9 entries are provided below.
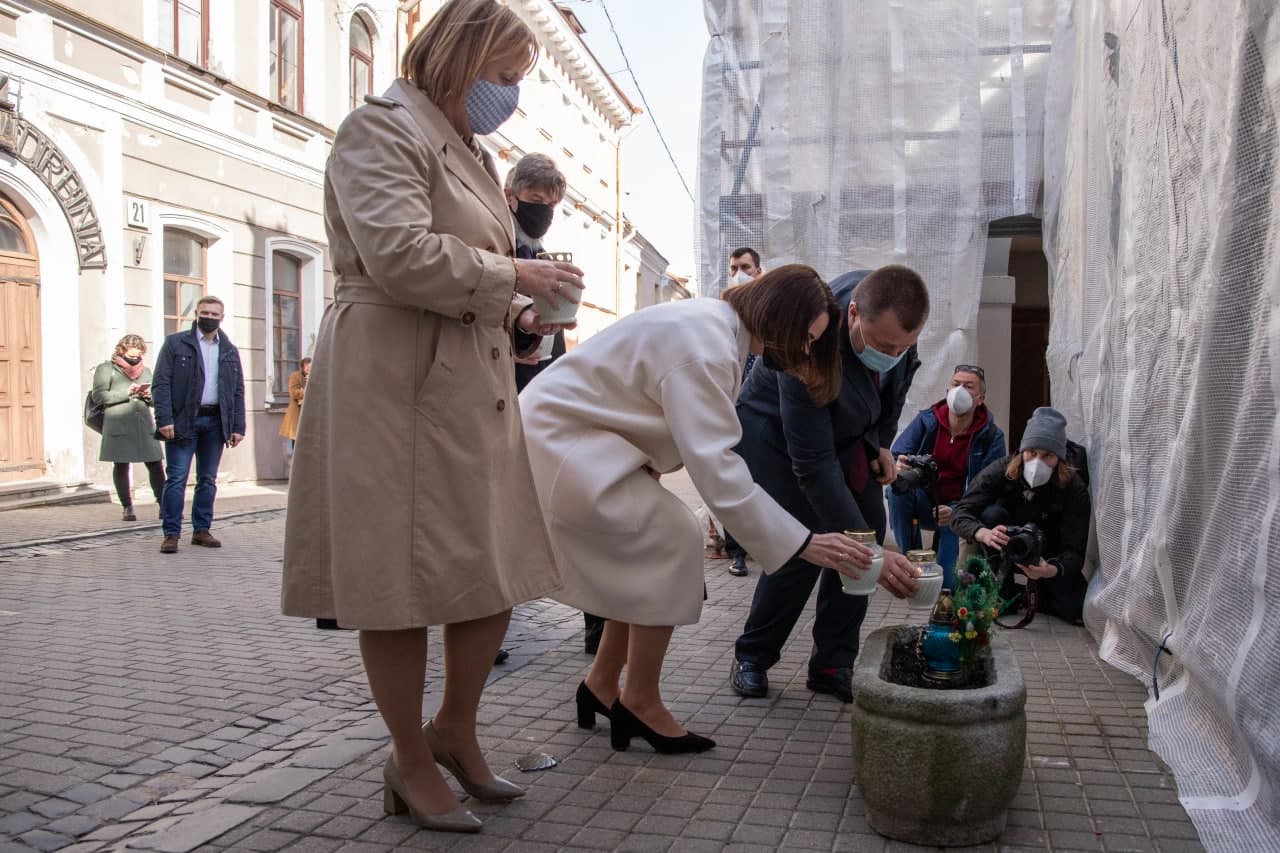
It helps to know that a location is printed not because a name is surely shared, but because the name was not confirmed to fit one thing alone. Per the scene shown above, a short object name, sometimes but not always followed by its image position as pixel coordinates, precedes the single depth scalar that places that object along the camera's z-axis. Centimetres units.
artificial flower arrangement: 328
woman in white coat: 329
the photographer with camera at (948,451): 718
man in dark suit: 406
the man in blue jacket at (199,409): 858
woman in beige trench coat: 266
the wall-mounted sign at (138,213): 1287
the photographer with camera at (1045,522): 608
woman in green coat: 1021
